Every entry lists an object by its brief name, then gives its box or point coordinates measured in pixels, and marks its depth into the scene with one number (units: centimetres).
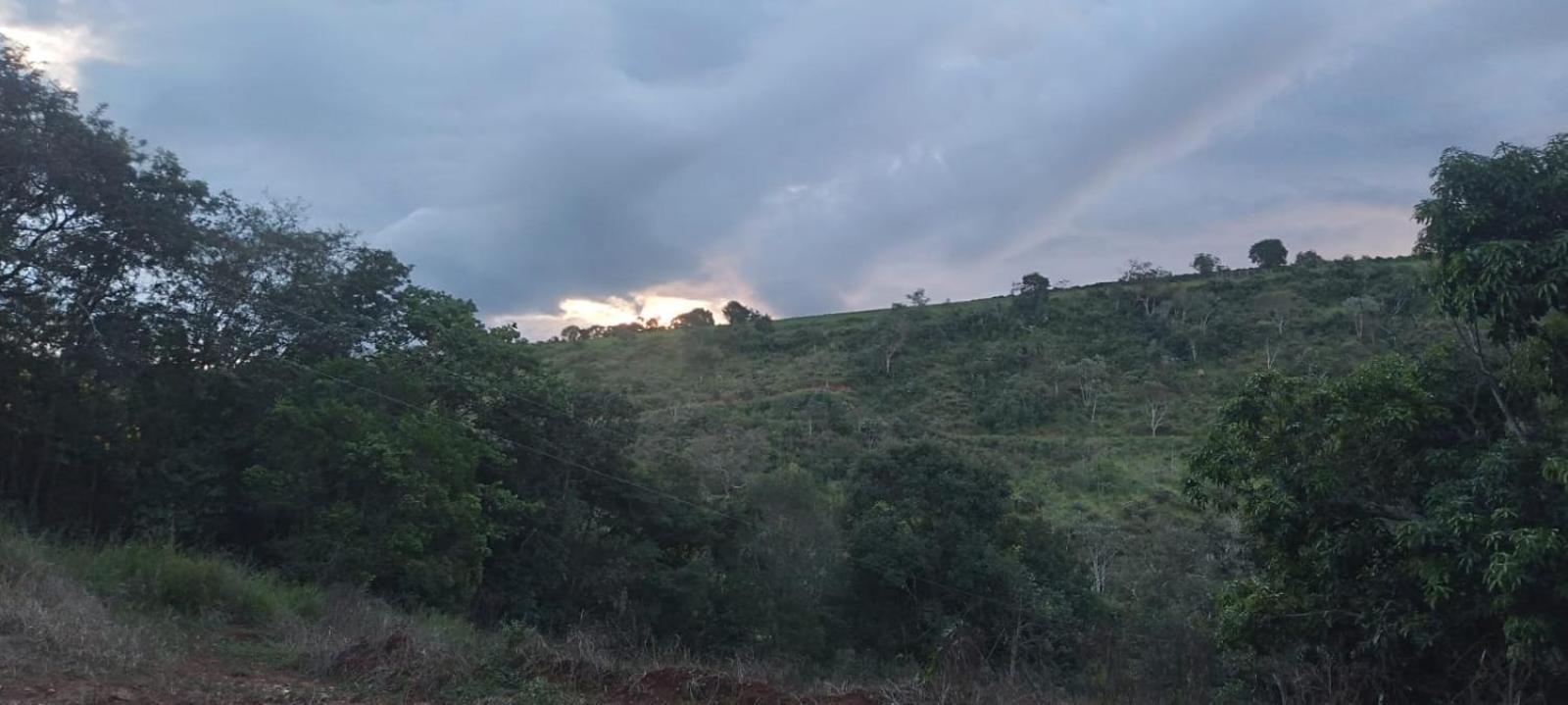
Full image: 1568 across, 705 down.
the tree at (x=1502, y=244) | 938
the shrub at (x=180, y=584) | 1261
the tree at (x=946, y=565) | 2519
